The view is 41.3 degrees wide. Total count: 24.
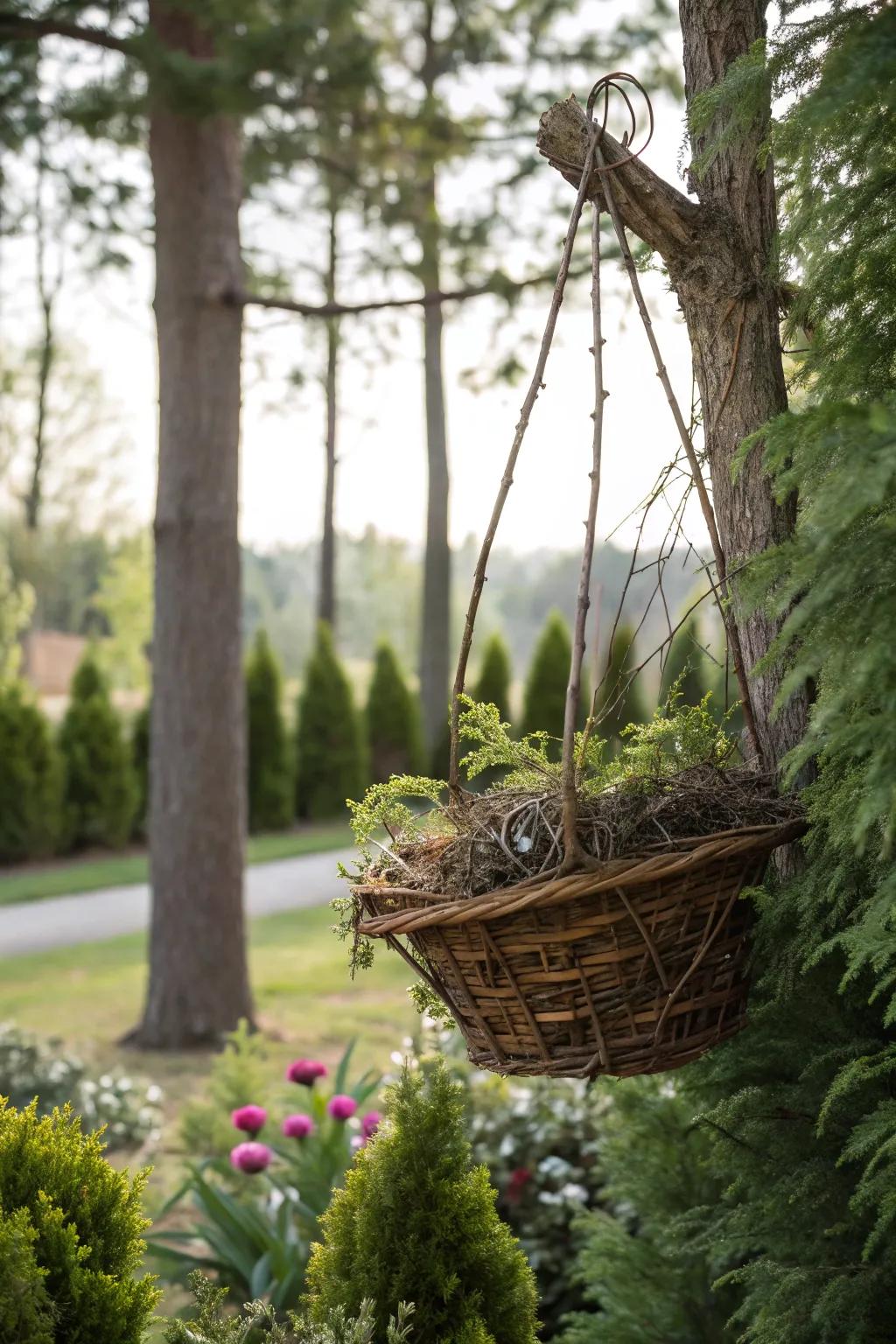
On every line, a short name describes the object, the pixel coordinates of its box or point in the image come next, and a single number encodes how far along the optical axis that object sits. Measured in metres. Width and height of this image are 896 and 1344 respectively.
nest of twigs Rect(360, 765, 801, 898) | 1.56
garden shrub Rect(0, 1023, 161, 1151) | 4.68
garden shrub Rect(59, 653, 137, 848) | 13.22
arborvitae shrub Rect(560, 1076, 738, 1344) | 2.41
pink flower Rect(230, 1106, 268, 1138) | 3.30
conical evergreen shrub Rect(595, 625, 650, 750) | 13.30
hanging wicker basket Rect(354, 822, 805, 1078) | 1.46
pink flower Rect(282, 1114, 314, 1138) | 3.38
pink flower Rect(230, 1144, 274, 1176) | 3.15
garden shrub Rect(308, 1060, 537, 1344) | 1.75
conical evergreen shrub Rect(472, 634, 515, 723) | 15.77
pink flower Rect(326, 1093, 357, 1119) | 3.41
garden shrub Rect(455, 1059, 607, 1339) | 3.32
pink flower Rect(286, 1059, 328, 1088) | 3.45
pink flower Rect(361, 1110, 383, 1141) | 3.05
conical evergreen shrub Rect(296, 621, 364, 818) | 15.23
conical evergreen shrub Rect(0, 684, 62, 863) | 12.56
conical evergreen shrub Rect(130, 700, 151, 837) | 13.79
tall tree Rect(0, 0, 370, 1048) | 6.05
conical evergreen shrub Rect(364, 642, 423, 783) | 16.22
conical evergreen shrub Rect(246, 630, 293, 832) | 14.24
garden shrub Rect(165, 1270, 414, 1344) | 1.56
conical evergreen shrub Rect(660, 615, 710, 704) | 12.58
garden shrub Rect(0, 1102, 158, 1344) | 1.53
